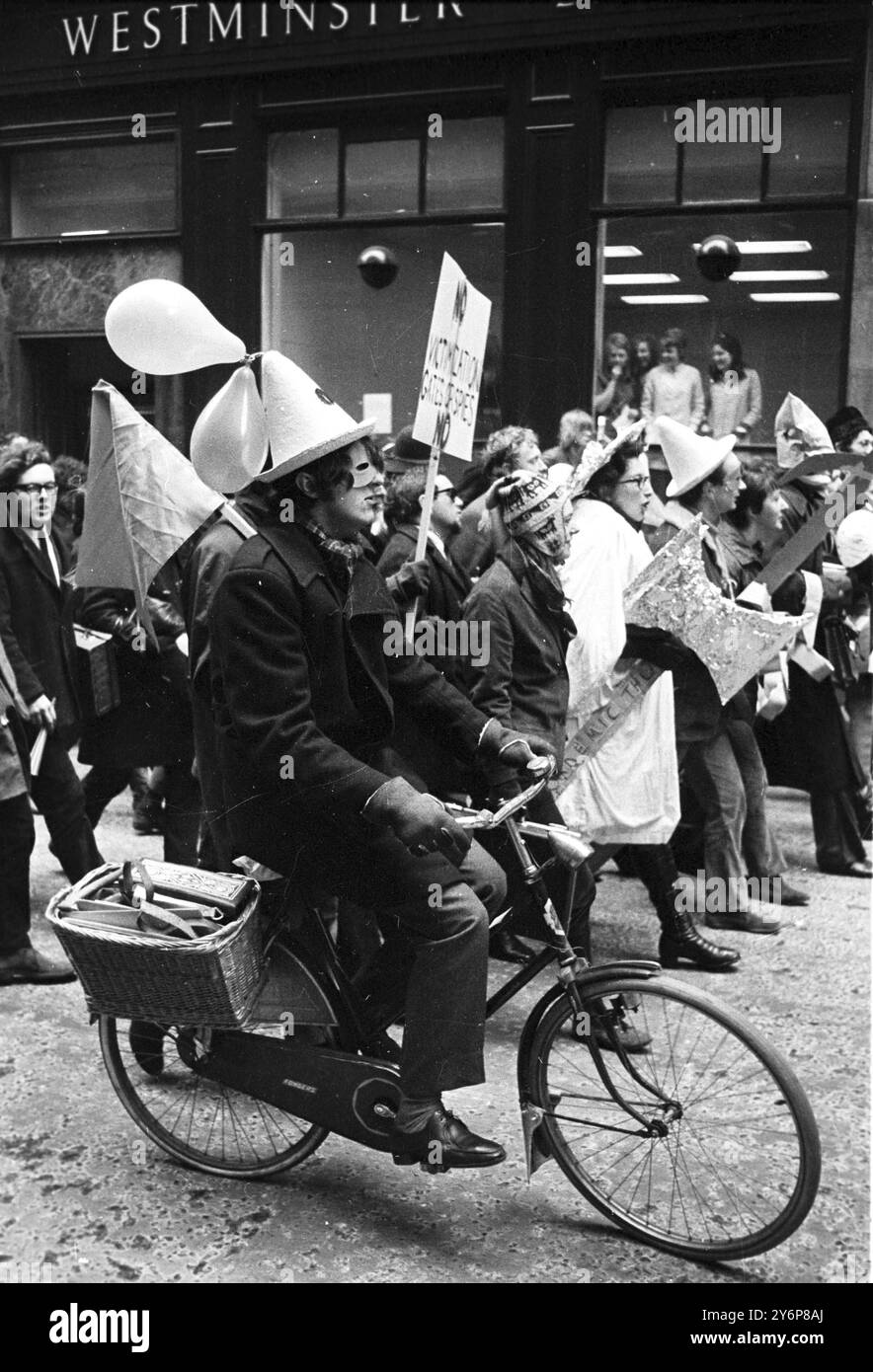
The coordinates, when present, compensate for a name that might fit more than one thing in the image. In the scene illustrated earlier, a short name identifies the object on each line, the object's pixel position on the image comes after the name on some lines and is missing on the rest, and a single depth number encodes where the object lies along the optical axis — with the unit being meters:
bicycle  3.38
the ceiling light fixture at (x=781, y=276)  9.78
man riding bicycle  3.18
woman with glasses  5.22
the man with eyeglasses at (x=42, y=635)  5.68
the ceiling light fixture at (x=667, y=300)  9.95
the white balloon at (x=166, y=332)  3.83
